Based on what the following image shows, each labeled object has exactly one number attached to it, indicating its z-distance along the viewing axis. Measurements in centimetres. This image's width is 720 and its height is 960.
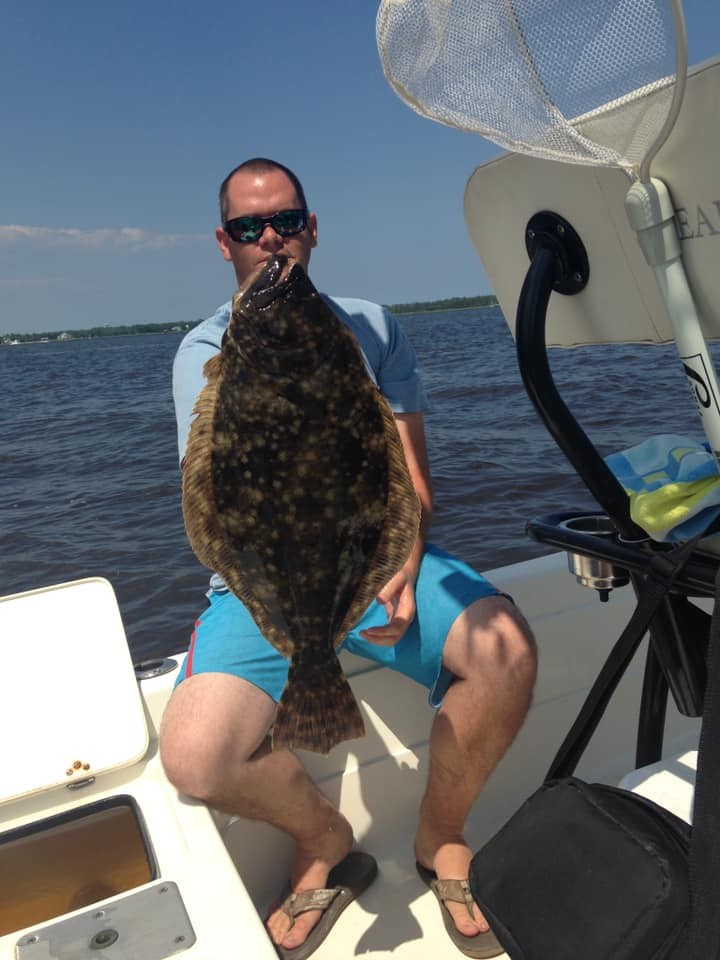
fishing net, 133
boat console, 142
